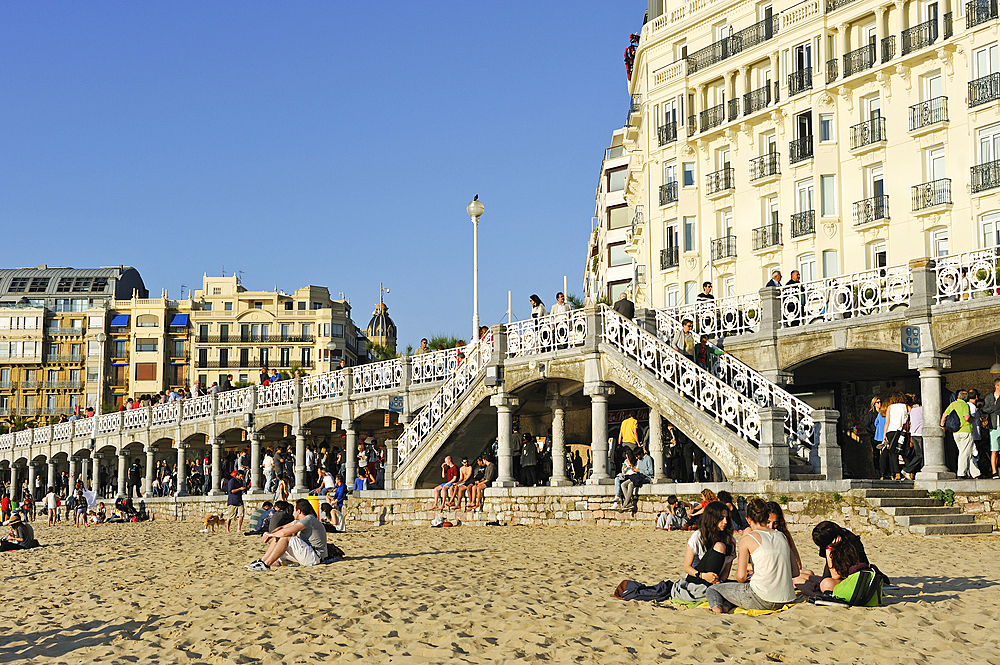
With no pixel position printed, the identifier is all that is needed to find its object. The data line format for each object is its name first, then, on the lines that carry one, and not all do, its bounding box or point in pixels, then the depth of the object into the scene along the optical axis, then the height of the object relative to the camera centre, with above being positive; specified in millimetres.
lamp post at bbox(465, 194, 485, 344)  29969 +6334
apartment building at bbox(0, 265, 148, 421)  106438 +10921
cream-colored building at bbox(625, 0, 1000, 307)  34438 +11264
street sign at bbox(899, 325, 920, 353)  19469 +2157
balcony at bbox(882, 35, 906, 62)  36500 +13644
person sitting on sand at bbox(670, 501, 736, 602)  10539 -908
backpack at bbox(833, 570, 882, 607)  9961 -1135
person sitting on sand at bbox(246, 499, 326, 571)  14695 -1019
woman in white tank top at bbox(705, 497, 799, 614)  9992 -1085
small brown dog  25984 -1266
